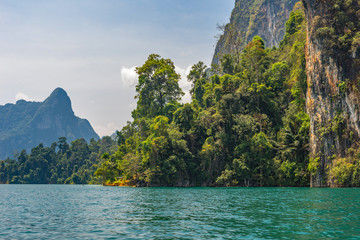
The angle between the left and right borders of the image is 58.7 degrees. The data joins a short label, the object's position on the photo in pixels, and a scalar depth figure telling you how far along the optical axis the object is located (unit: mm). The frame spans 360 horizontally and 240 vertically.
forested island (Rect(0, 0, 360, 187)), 42219
